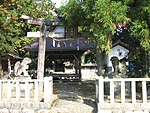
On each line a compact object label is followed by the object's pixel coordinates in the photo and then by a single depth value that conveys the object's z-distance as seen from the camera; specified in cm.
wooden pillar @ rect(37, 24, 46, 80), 826
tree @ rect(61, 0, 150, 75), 509
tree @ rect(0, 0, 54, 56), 1459
